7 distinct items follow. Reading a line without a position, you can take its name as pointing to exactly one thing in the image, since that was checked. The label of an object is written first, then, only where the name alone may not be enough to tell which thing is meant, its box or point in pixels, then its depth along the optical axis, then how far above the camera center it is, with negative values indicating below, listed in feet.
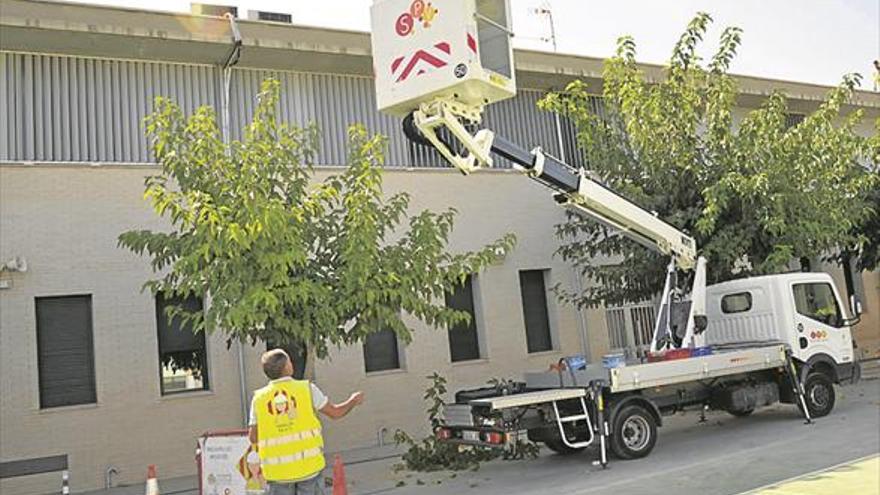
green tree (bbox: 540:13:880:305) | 47.83 +9.63
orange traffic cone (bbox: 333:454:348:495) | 27.50 -3.65
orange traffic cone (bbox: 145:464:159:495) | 28.55 -3.27
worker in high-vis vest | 19.44 -1.37
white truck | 28.71 +0.27
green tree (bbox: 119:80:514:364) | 30.48 +4.97
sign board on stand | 27.78 -2.89
